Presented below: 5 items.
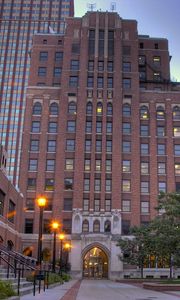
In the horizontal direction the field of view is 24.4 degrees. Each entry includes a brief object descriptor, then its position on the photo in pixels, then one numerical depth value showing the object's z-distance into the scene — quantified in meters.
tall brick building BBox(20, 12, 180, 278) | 68.81
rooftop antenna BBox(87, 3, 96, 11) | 88.06
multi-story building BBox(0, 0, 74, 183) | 140.25
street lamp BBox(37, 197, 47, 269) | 23.09
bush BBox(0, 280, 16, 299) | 12.72
